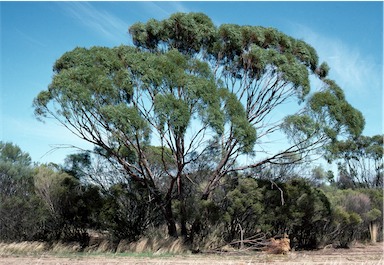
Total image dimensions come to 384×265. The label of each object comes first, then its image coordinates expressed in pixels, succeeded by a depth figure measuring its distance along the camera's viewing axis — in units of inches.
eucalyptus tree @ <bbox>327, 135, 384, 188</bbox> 1635.1
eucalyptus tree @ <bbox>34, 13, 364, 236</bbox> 615.8
